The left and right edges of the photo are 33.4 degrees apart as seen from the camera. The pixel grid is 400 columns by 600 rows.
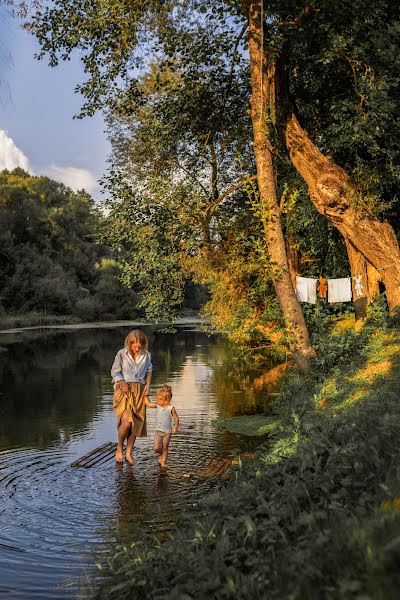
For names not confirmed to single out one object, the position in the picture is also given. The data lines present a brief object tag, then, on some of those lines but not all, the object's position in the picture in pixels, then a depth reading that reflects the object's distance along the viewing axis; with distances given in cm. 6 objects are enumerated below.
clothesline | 1898
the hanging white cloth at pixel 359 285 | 1870
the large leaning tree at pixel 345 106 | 1375
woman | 1015
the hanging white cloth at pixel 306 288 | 1927
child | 987
